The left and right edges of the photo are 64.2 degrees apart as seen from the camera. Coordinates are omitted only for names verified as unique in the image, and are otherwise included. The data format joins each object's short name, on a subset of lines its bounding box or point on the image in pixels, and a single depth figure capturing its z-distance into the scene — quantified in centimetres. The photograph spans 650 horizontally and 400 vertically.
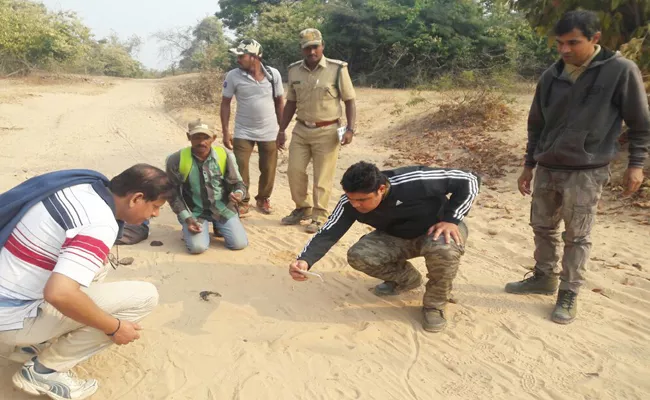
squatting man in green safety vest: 477
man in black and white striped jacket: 339
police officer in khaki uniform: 521
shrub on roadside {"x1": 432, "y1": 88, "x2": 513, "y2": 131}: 925
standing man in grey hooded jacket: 320
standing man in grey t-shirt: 566
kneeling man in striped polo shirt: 224
